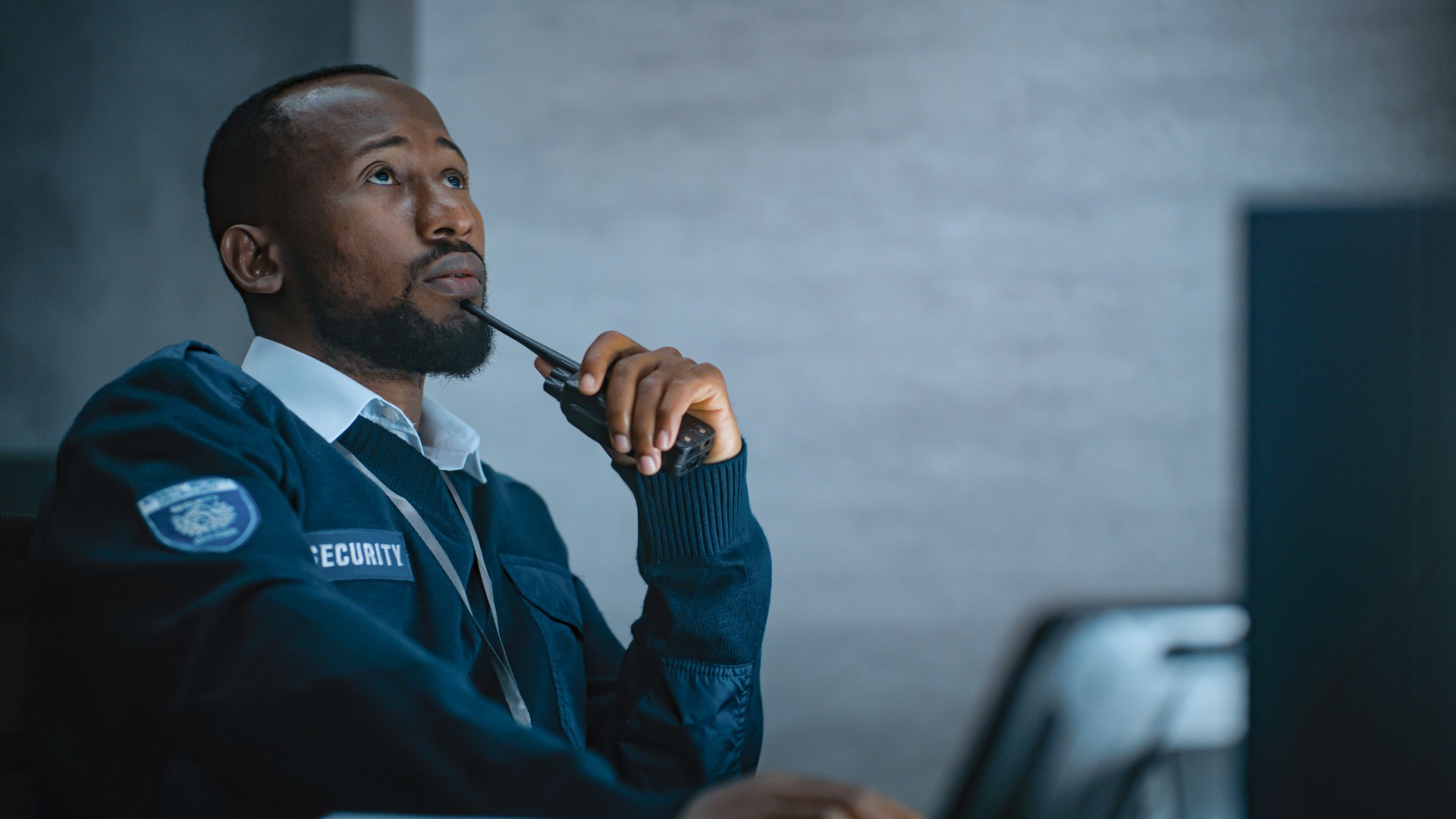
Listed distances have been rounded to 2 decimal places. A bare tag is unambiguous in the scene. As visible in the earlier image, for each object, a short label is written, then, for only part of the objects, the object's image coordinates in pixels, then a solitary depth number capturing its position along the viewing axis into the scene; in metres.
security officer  3.23
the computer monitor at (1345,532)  2.54
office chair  3.44
